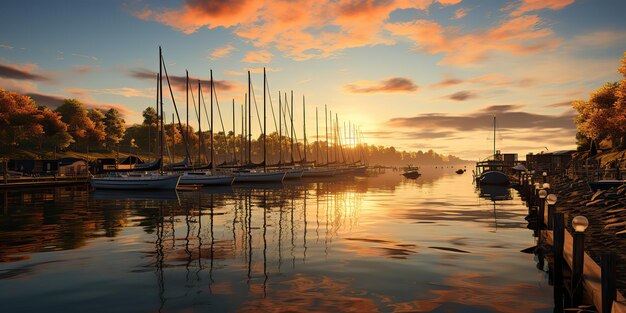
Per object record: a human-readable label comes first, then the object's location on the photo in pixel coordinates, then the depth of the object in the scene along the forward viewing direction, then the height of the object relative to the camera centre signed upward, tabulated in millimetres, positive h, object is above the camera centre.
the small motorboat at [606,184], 32594 -1483
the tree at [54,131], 114812 +10574
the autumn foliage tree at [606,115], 52456 +6267
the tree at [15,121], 103250 +11785
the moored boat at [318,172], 93750 -971
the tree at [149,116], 171750 +20801
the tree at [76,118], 127125 +15003
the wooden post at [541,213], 20425 -2173
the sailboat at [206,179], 60438 -1262
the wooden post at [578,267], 9773 -2241
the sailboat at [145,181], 51188 -1166
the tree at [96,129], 131500 +12078
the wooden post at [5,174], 53375 -158
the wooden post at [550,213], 15945 -1760
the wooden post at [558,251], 11011 -2271
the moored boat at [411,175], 102075 -1936
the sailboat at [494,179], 65938 -2007
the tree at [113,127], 145875 +14379
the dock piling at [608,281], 7801 -2028
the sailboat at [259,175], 70250 -993
